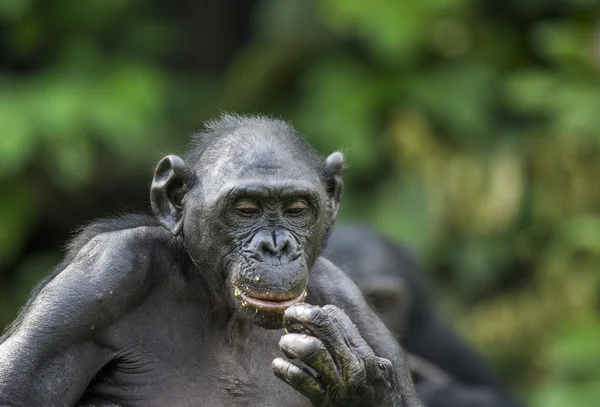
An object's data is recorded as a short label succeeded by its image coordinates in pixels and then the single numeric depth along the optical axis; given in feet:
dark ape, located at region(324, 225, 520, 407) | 62.49
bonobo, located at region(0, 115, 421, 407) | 34.86
